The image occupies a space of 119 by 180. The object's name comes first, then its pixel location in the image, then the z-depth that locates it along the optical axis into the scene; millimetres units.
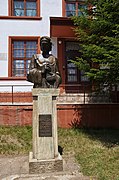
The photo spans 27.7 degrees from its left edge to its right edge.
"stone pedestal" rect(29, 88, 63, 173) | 5887
